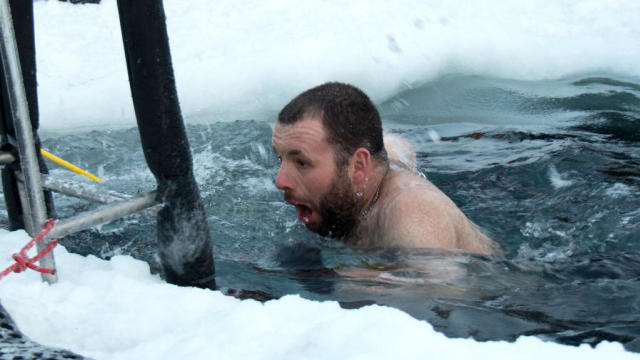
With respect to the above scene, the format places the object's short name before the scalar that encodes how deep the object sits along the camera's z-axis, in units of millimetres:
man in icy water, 3248
